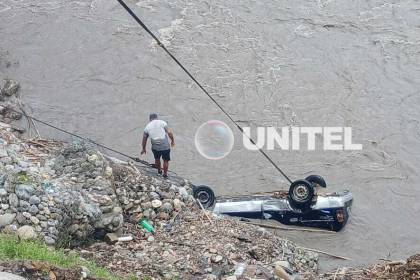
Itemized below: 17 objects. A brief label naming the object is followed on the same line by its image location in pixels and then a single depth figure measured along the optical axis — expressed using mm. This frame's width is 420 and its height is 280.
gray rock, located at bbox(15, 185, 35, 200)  15852
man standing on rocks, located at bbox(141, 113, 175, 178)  22875
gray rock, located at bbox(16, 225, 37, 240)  14666
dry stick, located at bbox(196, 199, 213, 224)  19250
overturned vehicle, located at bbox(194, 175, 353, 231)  22578
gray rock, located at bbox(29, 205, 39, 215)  15693
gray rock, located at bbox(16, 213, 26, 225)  15248
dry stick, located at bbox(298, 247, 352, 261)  22025
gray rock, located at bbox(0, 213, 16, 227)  14992
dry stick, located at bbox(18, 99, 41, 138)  29917
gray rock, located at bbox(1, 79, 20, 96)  32312
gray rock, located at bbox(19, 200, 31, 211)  15625
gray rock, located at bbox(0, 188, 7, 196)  15633
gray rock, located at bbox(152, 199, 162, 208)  19245
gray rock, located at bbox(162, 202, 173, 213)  19328
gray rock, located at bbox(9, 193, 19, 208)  15539
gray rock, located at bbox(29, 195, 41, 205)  15899
